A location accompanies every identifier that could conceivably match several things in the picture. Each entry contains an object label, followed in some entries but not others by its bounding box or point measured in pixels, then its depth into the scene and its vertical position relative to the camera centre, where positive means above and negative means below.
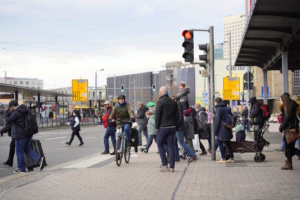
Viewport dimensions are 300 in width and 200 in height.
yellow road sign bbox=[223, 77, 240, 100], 30.88 +0.27
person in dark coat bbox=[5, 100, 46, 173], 10.92 -0.83
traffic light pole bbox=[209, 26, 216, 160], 12.64 +0.24
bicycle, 11.56 -1.35
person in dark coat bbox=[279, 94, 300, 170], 10.20 -0.64
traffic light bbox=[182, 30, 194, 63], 12.51 +1.32
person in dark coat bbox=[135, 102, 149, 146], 18.11 -0.90
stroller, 12.05 -1.36
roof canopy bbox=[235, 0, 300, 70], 11.90 +1.85
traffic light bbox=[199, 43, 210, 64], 12.79 +1.17
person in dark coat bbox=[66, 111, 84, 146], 20.92 -1.26
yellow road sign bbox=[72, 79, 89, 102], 63.22 +0.85
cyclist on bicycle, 12.81 -0.47
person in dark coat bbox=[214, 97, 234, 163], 11.79 -0.94
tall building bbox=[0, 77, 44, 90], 172.88 +5.54
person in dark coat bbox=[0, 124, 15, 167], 12.51 -1.54
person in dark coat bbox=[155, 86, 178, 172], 10.22 -0.62
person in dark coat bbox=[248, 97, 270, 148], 14.83 -0.70
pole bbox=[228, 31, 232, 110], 36.06 +2.09
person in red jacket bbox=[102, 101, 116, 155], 14.69 -1.00
